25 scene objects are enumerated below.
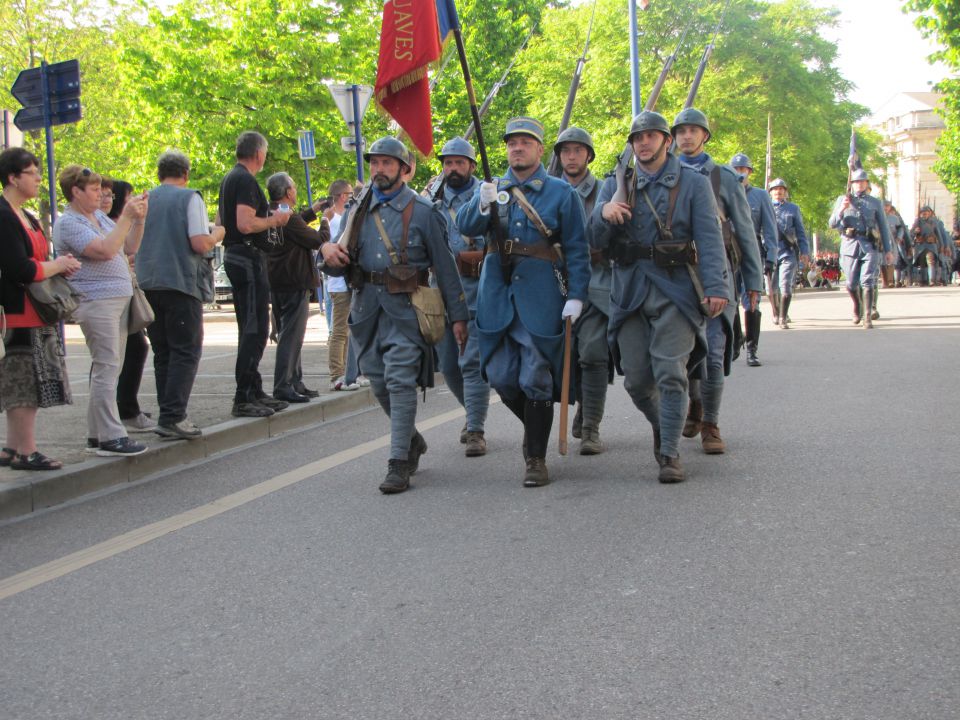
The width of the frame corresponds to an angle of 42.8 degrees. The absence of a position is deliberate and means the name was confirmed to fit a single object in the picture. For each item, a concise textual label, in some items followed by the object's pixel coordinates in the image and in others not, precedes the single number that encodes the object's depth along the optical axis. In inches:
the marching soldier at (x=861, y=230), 604.1
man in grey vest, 310.8
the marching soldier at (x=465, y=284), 298.5
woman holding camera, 279.3
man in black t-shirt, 337.7
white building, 4126.5
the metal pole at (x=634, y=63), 893.2
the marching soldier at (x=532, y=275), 253.4
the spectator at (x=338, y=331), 430.0
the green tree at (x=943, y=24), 959.0
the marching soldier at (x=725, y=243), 285.6
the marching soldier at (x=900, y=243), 1125.1
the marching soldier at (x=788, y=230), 559.8
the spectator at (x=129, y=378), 327.0
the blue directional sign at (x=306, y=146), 709.9
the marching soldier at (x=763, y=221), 409.1
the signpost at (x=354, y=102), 526.0
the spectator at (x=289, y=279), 368.5
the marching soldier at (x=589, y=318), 286.4
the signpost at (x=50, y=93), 419.8
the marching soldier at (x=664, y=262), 253.3
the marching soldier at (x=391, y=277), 260.7
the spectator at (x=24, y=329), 254.8
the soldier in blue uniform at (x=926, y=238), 1289.0
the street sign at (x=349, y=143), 540.3
